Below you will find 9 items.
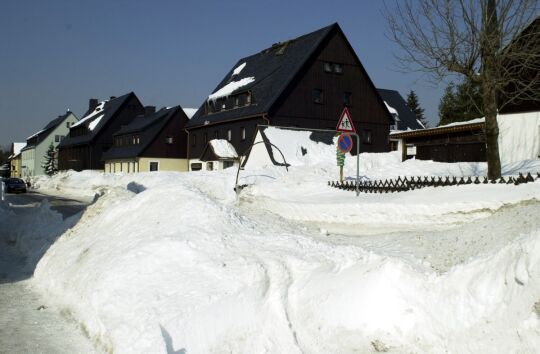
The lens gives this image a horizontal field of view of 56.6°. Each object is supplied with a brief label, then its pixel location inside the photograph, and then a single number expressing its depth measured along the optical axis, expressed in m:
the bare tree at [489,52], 14.45
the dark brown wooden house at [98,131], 63.19
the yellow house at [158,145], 51.09
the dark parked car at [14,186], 42.31
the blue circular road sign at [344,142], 14.58
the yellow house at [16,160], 102.19
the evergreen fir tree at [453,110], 44.56
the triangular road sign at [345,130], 14.58
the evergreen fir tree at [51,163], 76.81
